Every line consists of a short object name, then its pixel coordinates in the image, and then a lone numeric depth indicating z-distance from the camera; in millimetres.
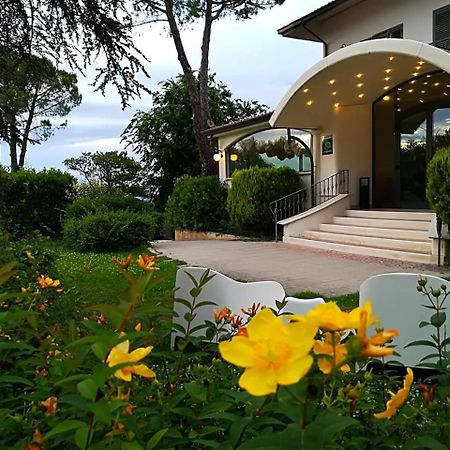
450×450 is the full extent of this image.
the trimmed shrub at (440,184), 8398
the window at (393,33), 13002
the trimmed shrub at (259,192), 13867
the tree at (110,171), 25359
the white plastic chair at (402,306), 2750
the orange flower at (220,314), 1493
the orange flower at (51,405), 879
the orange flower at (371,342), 627
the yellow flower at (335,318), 646
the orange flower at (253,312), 1565
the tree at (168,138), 23578
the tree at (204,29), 19250
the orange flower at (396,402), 843
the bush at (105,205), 14816
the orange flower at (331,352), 662
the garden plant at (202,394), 630
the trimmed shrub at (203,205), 16219
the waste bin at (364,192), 13617
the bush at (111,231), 12477
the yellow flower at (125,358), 792
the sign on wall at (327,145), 13812
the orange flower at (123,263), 1341
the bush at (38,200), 16953
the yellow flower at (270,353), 593
